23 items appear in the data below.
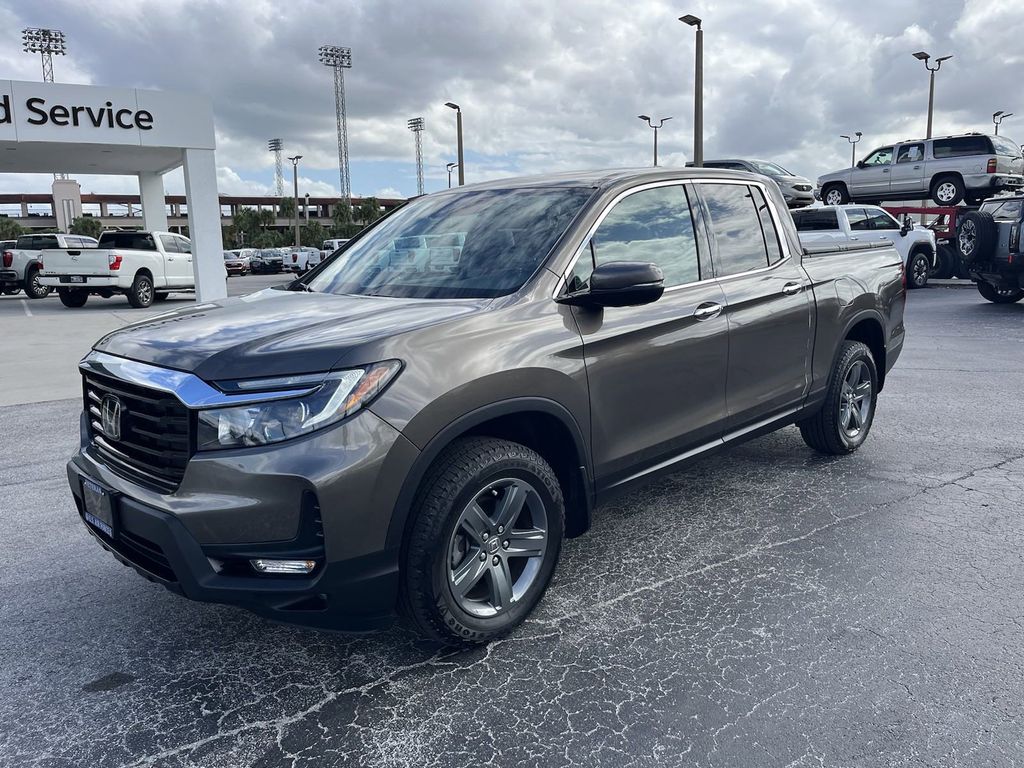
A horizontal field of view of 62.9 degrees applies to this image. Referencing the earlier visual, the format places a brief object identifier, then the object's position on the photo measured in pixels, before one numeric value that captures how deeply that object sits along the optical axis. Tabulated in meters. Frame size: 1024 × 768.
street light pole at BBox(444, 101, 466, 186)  31.16
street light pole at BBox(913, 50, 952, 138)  33.86
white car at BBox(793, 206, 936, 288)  16.77
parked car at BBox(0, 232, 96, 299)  23.62
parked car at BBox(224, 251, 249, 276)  44.19
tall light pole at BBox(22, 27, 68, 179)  66.12
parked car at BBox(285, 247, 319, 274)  47.40
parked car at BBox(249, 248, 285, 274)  48.78
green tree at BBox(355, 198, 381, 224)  81.57
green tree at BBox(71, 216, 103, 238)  81.62
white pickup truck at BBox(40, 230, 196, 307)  19.33
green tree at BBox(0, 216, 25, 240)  80.75
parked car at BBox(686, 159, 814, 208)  19.83
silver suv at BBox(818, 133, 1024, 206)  19.98
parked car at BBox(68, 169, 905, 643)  2.63
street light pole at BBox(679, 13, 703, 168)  20.45
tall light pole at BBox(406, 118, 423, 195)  94.06
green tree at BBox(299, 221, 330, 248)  80.80
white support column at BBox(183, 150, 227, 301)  19.41
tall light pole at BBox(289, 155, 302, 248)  73.29
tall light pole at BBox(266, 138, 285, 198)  103.31
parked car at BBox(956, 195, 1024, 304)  14.14
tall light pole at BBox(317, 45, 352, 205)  77.25
